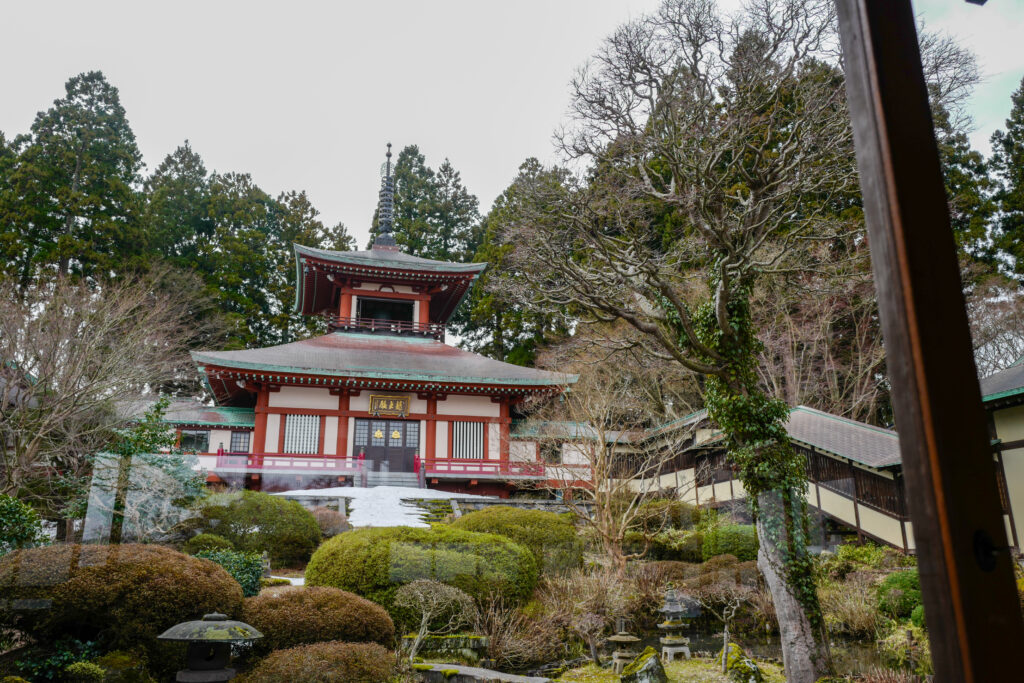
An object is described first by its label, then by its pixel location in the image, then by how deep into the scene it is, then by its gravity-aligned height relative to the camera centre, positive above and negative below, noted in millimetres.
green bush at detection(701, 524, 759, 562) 11219 -1253
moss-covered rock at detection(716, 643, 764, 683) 6414 -1940
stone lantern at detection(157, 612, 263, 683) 4711 -1217
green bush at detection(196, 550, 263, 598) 7938 -1121
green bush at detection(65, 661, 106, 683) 4875 -1459
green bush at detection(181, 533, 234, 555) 8953 -954
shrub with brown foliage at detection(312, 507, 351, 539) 11688 -874
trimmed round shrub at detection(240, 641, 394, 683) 5035 -1497
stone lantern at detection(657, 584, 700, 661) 7566 -1946
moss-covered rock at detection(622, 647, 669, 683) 6250 -1903
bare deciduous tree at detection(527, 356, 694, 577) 10727 +449
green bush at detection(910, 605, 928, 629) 6634 -1531
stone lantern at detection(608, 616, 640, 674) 6902 -1912
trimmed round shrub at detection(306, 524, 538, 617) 7379 -1046
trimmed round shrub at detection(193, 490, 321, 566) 9984 -793
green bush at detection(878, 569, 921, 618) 7566 -1472
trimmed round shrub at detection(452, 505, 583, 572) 9492 -882
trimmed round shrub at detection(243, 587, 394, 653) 5801 -1306
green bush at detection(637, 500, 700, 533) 12289 -870
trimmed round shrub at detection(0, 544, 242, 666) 5125 -959
